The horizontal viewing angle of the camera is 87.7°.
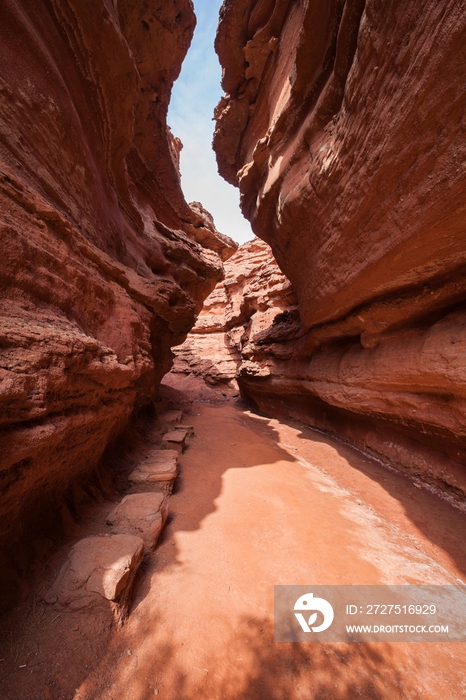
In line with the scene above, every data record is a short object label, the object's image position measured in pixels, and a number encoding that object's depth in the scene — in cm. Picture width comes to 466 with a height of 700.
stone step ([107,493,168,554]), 307
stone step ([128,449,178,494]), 437
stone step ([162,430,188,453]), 654
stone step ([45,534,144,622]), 214
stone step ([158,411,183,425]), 895
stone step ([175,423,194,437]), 813
